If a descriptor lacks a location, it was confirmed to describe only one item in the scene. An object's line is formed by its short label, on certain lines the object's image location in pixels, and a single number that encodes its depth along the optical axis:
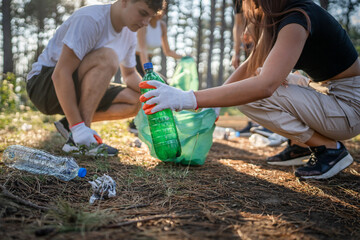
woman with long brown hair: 1.46
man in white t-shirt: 2.22
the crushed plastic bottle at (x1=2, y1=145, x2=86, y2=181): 1.69
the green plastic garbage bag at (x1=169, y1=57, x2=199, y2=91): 2.55
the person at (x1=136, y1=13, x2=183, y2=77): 3.98
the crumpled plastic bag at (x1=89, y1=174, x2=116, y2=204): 1.33
